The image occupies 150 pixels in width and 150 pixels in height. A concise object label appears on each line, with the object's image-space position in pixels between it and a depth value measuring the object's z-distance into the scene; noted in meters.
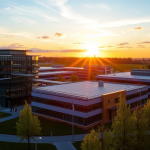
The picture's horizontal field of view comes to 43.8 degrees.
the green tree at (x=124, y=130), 27.75
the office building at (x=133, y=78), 77.19
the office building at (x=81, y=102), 45.16
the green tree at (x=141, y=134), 28.47
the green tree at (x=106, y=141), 24.05
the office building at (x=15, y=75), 64.44
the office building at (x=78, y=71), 113.79
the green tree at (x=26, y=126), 33.53
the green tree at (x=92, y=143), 22.92
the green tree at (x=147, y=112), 36.00
